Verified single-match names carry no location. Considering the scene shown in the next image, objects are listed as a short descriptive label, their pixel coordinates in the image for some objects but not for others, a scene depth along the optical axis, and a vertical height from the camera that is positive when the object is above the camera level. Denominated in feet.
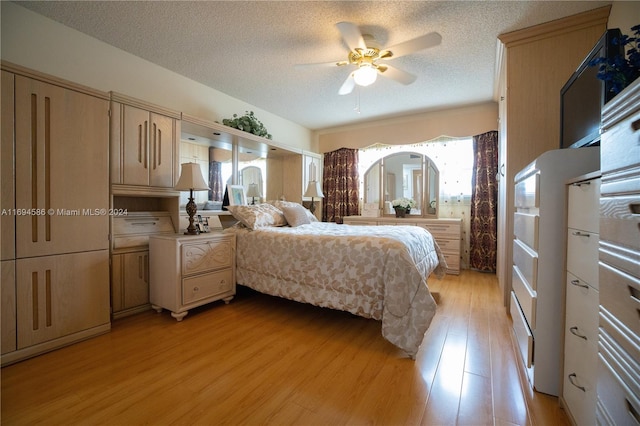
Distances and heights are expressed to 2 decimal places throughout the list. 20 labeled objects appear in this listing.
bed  5.86 -1.57
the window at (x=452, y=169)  13.82 +2.20
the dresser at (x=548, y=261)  4.12 -0.79
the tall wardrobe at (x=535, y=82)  7.38 +3.79
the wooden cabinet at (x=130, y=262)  7.52 -1.58
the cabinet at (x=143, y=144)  7.34 +1.92
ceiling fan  6.66 +4.40
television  3.85 +2.02
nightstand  7.46 -1.84
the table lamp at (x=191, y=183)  8.18 +0.79
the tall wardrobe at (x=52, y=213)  5.43 -0.13
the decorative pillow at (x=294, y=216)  10.38 -0.26
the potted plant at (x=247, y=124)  11.52 +3.77
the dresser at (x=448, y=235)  12.84 -1.22
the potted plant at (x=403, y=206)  14.66 +0.23
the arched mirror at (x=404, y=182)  14.56 +1.59
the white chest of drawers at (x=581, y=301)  3.32 -1.21
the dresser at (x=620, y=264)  2.10 -0.45
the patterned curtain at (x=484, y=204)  12.89 +0.34
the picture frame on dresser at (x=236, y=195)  11.56 +0.62
